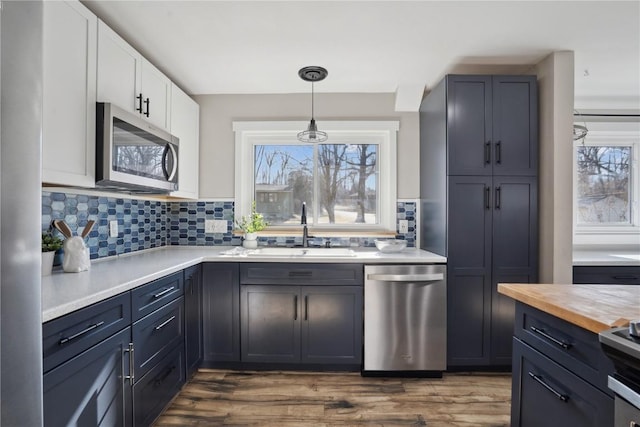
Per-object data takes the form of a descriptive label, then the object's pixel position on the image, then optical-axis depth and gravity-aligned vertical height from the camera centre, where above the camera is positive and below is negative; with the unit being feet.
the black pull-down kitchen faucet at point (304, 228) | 9.55 -0.42
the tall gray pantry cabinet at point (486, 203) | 8.05 +0.29
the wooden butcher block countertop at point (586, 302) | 3.24 -1.00
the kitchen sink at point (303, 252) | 8.20 -1.03
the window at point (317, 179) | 10.40 +1.12
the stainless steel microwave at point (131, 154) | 5.52 +1.13
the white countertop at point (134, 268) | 4.04 -1.04
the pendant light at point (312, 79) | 8.30 +3.61
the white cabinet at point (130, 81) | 5.74 +2.64
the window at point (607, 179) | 10.86 +1.23
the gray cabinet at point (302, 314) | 7.96 -2.42
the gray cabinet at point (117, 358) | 3.75 -2.07
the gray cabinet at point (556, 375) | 3.25 -1.80
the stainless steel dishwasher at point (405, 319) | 7.85 -2.50
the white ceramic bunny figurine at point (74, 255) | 5.66 -0.75
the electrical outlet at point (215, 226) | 10.20 -0.39
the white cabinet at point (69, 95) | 4.61 +1.78
